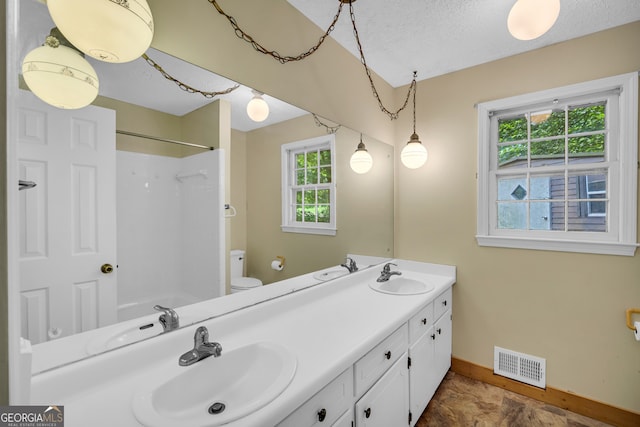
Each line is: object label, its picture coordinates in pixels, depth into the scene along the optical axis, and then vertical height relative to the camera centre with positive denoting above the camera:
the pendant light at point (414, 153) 2.26 +0.47
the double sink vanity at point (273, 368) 0.79 -0.53
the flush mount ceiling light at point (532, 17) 1.22 +0.86
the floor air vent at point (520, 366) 2.04 -1.14
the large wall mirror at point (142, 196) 0.80 +0.06
